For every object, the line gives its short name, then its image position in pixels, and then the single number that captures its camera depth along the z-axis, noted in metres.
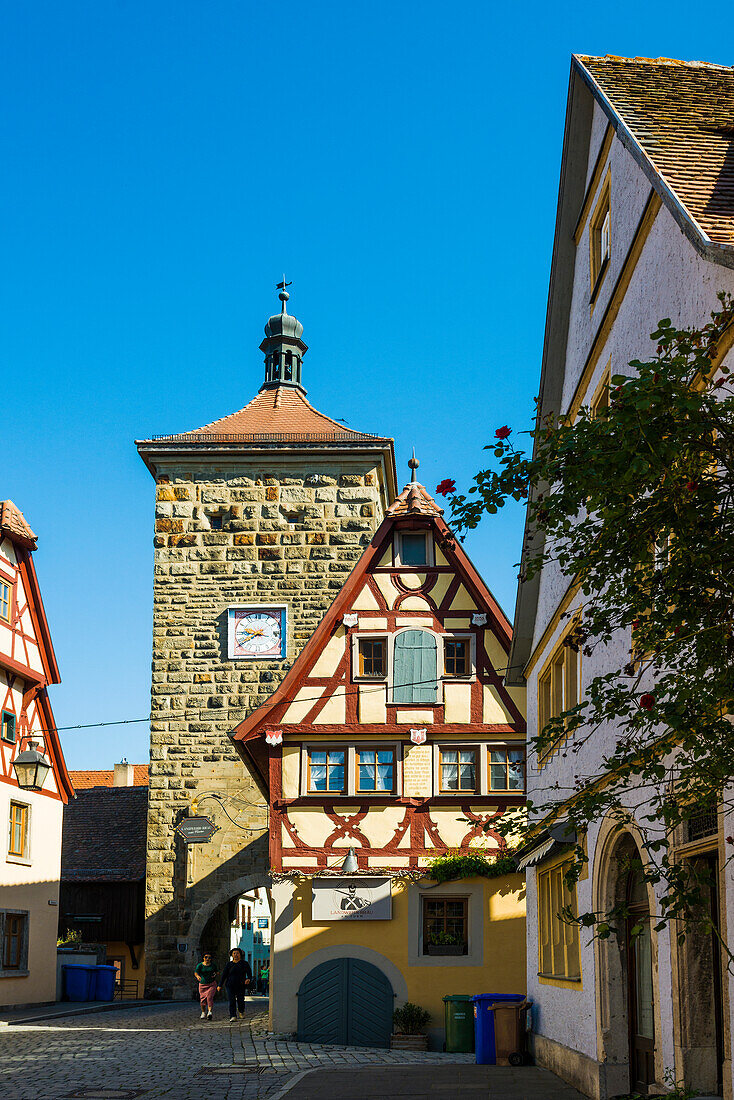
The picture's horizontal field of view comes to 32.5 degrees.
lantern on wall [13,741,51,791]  23.55
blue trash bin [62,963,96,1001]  27.09
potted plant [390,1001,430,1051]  17.67
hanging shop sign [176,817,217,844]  27.80
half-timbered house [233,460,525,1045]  18.06
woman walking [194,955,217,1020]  20.52
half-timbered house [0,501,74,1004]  23.70
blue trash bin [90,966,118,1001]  27.69
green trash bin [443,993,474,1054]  16.91
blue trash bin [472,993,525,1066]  14.45
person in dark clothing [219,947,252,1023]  20.77
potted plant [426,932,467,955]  18.27
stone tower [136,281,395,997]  27.59
